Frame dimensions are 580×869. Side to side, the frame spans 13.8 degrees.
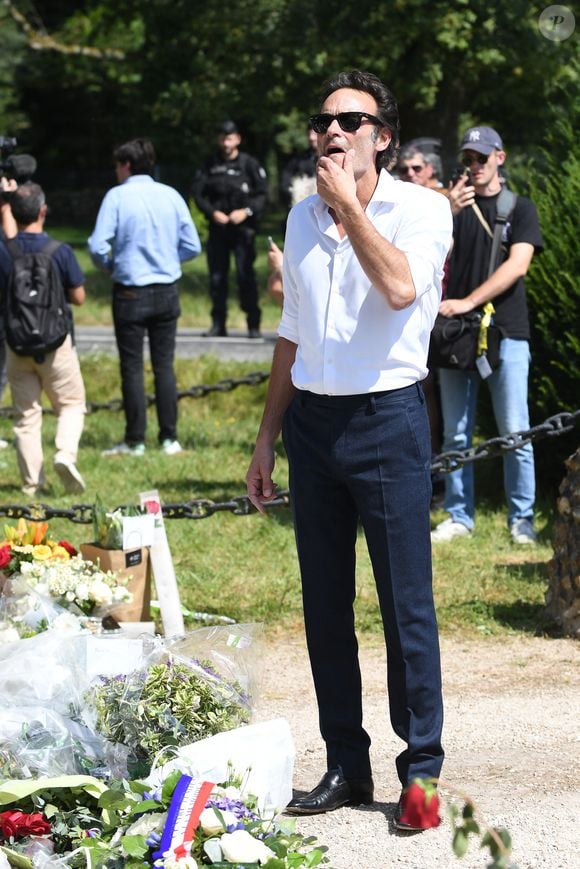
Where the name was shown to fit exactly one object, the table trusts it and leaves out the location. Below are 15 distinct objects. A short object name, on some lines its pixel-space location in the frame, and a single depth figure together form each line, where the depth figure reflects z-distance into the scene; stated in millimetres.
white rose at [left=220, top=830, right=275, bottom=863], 5869
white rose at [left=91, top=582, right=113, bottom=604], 9660
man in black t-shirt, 12716
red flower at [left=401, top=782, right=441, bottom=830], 4134
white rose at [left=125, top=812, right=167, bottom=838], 6133
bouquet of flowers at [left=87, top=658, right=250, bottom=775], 6979
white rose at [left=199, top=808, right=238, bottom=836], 6037
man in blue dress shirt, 16921
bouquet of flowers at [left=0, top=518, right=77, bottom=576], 10046
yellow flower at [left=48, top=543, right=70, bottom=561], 10103
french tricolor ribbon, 5887
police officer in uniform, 24846
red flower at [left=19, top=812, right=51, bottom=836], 6501
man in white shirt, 6458
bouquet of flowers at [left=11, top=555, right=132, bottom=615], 9624
